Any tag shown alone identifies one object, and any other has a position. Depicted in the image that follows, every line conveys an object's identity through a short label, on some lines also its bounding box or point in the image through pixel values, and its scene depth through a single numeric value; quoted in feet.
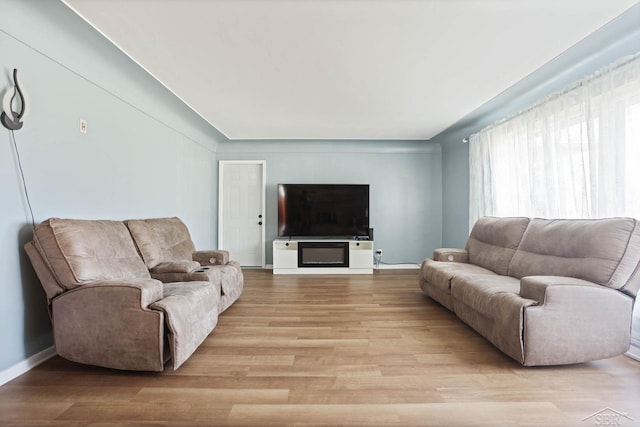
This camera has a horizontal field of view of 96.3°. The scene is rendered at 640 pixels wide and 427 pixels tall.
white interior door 18.67
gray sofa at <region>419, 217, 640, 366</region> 6.42
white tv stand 17.16
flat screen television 17.95
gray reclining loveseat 6.08
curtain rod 7.43
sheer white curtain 7.57
